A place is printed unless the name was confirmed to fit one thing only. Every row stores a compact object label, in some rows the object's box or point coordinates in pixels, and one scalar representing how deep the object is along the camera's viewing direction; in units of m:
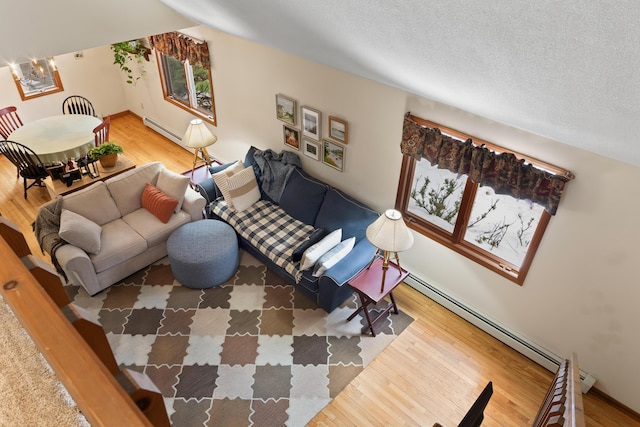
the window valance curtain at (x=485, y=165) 3.28
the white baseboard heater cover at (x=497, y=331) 3.91
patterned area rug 3.70
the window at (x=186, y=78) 5.93
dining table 5.61
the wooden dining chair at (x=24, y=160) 5.47
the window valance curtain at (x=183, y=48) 5.73
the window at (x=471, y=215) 3.71
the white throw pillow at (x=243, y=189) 5.15
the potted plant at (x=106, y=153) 5.68
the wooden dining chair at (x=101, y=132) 6.08
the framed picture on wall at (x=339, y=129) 4.57
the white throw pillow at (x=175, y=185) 5.04
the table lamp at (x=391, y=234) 3.79
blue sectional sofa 4.34
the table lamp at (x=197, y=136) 5.34
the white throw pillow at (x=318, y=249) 4.22
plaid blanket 4.63
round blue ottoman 4.56
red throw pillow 4.92
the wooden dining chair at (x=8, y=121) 6.41
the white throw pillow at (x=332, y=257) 4.20
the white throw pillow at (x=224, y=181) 5.15
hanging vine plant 6.83
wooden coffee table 5.45
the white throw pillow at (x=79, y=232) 4.27
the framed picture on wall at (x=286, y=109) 5.02
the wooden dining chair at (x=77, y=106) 7.25
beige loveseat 4.35
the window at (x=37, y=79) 7.02
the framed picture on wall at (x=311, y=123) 4.81
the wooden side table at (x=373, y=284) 4.09
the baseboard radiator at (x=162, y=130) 7.24
